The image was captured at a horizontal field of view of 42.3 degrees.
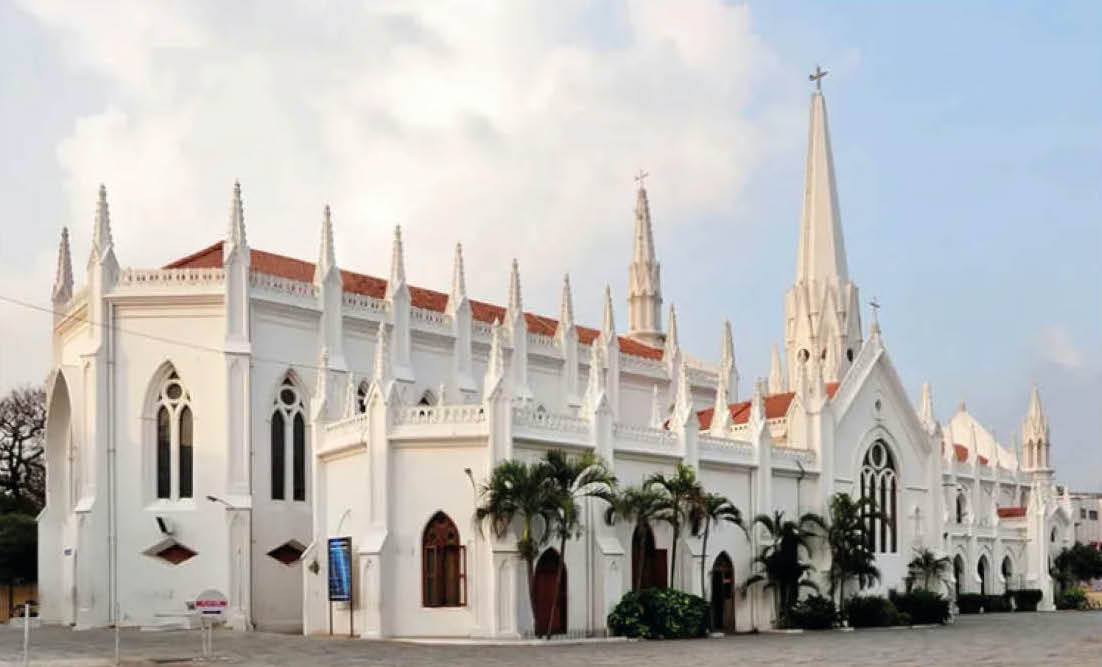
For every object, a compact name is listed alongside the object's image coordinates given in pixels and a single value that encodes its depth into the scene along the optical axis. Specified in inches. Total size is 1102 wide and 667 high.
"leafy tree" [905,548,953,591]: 2188.7
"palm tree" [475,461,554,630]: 1385.3
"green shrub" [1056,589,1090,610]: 3068.4
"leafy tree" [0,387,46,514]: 2659.9
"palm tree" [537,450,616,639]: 1406.3
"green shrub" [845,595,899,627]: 1895.9
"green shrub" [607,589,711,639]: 1505.9
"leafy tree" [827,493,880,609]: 1894.7
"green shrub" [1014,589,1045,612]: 2864.2
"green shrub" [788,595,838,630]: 1796.3
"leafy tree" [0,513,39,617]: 2135.8
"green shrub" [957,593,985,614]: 2561.5
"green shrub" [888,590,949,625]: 2016.5
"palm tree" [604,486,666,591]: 1549.0
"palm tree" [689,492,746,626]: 1624.0
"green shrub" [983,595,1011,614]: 2669.8
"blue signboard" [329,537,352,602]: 1451.8
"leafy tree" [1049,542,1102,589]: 3238.2
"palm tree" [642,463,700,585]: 1608.0
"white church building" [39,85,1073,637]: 1433.3
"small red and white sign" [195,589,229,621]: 1067.9
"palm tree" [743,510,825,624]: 1800.0
